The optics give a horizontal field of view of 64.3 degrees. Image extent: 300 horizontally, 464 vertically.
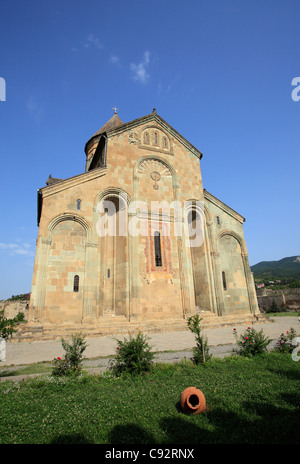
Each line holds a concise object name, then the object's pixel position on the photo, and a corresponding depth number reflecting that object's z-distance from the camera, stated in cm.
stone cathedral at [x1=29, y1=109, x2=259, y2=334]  1251
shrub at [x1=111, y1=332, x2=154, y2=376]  545
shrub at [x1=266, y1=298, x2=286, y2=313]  2478
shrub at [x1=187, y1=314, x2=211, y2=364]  602
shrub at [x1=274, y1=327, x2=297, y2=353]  688
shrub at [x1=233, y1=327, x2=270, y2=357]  655
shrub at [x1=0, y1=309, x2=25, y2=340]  516
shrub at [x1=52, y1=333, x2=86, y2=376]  525
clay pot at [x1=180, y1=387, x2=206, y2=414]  349
